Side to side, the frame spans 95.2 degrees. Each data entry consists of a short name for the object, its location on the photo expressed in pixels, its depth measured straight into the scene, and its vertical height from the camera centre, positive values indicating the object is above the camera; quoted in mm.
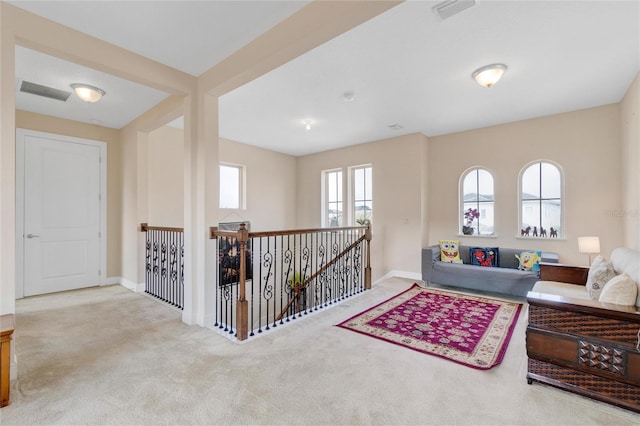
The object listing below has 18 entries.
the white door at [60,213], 4351 +3
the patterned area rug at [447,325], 2685 -1267
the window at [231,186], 6133 +571
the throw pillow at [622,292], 2008 -557
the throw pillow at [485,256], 4957 -748
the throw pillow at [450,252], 5203 -709
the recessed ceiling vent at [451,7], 2170 +1566
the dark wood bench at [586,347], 1858 -921
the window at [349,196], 6578 +393
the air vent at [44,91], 3492 +1527
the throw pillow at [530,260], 4488 -746
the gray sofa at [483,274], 4281 -959
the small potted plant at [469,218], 5492 -106
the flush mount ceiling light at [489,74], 3115 +1512
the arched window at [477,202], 5379 +196
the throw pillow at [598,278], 2584 -591
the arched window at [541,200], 4762 +204
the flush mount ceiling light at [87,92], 3477 +1465
